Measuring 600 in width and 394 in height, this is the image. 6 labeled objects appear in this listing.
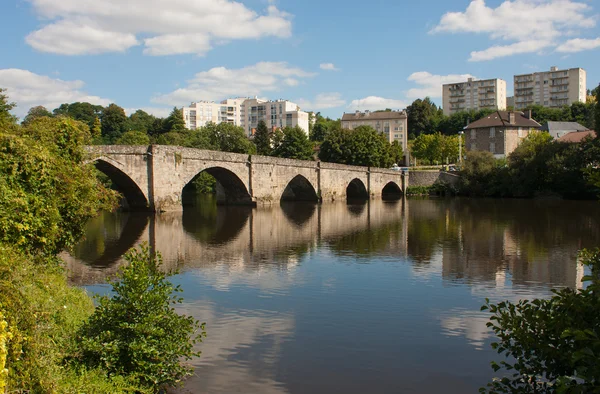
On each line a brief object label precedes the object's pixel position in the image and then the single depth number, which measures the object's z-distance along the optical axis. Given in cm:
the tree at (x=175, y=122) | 8006
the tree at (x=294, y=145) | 6662
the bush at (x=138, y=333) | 627
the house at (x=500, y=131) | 7125
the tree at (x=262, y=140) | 7625
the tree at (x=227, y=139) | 7000
